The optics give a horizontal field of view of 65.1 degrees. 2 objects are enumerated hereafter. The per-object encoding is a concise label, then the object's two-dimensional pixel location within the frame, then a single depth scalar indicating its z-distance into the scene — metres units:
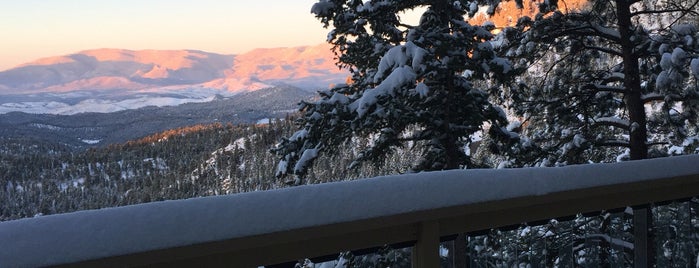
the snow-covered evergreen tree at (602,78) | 8.61
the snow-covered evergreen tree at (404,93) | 9.79
